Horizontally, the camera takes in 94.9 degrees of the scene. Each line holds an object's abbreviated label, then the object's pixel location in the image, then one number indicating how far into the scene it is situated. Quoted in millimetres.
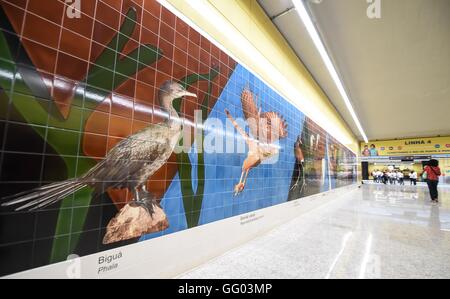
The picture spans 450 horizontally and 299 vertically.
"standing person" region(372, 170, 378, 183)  18759
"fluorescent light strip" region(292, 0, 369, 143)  2848
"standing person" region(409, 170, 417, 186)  15608
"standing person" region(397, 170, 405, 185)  16266
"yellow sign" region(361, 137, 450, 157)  15023
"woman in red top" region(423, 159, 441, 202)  6590
